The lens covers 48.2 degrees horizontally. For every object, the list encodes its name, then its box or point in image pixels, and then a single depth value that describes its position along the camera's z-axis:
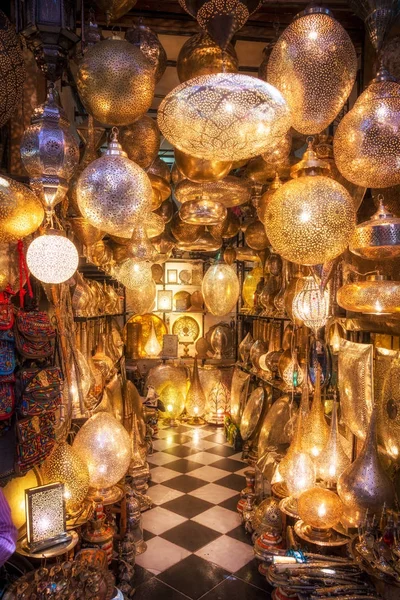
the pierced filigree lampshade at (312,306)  1.98
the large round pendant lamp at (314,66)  1.20
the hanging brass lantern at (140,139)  1.73
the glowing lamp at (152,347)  5.45
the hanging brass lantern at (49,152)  1.37
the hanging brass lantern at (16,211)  1.29
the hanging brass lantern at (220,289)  3.07
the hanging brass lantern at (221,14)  1.16
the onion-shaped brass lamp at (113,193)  1.30
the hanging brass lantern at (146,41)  1.61
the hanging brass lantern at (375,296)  1.50
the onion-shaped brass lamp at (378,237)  1.42
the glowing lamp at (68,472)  1.87
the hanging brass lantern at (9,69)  1.33
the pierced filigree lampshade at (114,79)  1.33
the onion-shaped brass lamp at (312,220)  1.23
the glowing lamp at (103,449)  2.12
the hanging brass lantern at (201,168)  1.46
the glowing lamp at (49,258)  1.39
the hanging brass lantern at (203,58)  1.46
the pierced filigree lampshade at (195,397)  5.55
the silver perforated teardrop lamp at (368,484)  1.70
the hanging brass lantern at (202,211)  1.96
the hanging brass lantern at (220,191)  1.90
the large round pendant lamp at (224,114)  0.96
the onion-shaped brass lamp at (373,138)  1.21
